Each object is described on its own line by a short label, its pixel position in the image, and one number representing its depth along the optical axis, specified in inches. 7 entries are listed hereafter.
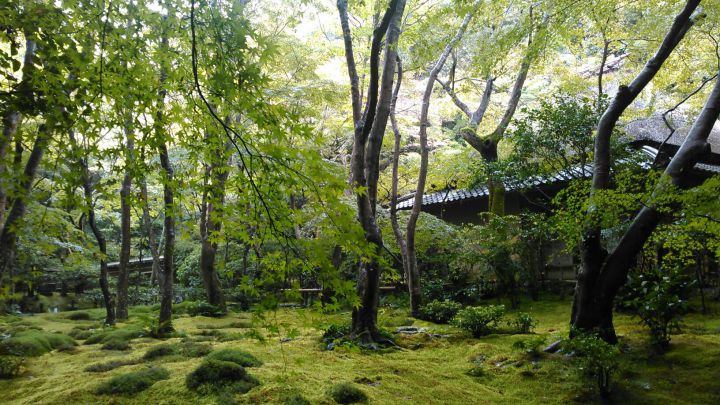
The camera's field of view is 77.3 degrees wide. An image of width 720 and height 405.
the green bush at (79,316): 566.3
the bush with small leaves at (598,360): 216.5
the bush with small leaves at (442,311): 431.5
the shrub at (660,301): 258.2
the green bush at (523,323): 357.7
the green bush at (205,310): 517.3
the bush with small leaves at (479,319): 353.4
